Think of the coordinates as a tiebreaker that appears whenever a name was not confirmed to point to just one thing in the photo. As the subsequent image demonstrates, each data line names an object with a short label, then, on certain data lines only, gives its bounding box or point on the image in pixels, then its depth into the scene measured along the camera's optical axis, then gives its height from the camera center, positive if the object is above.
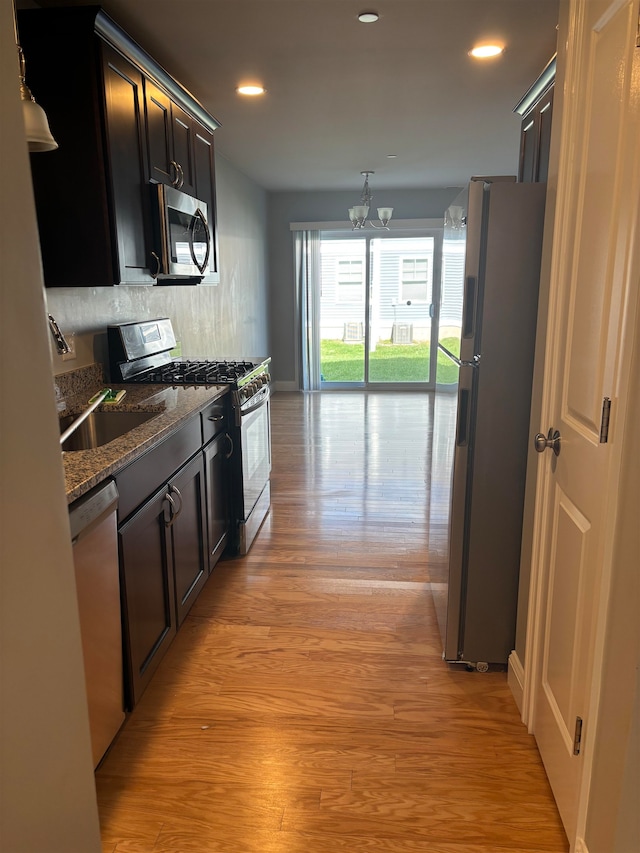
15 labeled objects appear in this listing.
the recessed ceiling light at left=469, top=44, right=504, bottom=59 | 2.85 +1.18
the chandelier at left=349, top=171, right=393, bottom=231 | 5.87 +0.84
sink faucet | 2.20 -0.15
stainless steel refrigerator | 1.94 -0.33
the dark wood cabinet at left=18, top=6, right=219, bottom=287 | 2.12 +0.57
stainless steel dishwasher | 1.50 -0.80
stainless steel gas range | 2.97 -0.40
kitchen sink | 2.35 -0.50
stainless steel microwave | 2.64 +0.30
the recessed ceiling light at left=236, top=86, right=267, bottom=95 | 3.37 +1.16
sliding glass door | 7.46 -0.11
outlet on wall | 2.62 -0.22
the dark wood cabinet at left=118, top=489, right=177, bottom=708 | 1.81 -0.94
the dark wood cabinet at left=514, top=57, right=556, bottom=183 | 2.42 +0.73
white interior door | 1.22 -0.17
